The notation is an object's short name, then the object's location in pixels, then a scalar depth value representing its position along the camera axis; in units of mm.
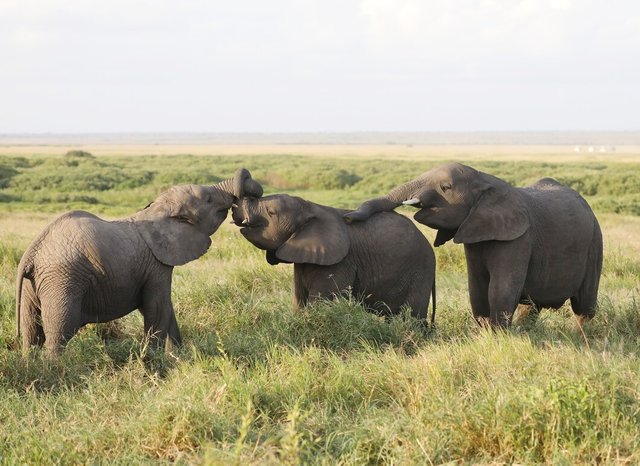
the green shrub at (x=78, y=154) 123456
